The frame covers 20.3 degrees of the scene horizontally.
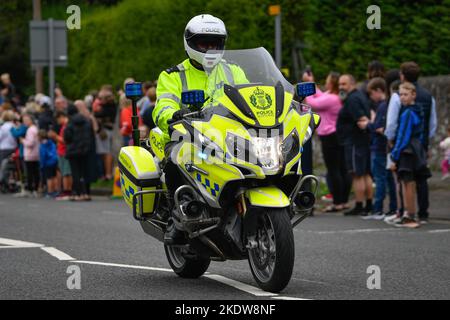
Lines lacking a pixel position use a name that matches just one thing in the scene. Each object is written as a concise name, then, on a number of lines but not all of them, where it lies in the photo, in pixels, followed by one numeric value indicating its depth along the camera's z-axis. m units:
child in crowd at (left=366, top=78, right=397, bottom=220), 16.53
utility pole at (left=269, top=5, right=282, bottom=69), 22.08
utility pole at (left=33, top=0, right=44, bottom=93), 34.22
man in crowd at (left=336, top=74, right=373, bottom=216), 17.19
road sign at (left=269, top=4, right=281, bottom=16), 22.42
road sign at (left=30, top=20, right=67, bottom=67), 27.58
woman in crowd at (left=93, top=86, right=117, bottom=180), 25.52
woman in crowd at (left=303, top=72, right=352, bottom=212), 17.91
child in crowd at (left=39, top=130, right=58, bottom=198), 24.61
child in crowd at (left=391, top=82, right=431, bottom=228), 15.12
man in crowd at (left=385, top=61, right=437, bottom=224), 15.53
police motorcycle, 8.71
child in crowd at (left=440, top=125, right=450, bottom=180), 19.00
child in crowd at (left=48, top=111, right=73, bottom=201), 23.83
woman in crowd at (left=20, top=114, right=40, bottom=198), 25.50
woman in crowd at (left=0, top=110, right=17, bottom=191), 27.53
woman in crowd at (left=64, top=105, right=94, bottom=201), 22.89
